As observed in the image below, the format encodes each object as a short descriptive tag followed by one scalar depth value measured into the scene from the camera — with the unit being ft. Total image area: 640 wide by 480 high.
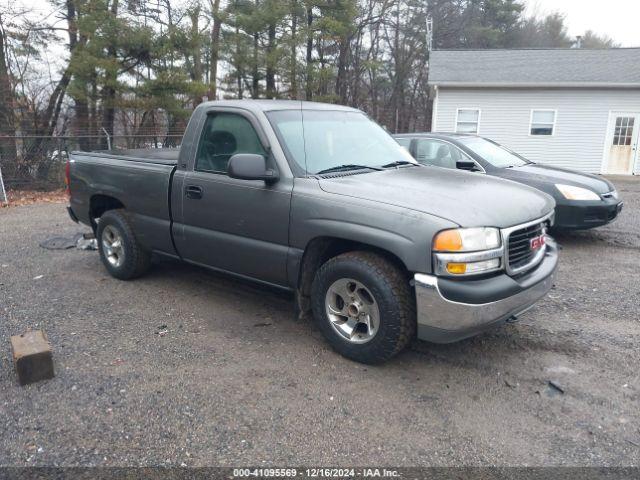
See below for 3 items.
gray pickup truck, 10.57
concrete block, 11.03
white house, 57.47
